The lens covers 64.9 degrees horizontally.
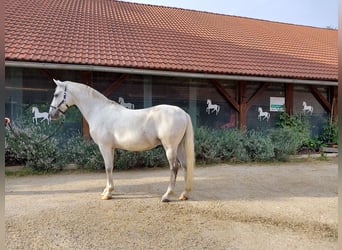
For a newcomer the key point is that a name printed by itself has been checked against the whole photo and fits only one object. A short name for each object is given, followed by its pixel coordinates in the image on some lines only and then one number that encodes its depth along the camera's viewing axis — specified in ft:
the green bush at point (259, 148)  23.59
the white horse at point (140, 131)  12.66
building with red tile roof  22.36
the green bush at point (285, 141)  24.27
